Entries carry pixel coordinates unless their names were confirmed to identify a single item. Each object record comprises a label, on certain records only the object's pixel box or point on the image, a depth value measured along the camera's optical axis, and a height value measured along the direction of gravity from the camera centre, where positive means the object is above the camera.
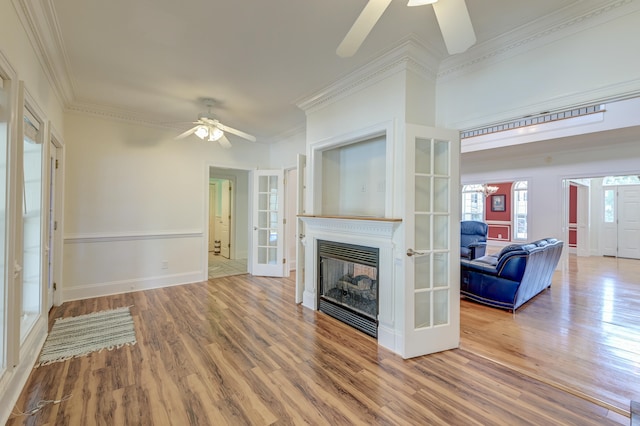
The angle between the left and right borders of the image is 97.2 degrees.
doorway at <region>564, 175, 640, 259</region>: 7.56 -0.07
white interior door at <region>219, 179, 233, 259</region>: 7.19 -0.21
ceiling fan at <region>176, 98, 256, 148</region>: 3.51 +1.04
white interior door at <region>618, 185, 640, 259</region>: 7.50 -0.18
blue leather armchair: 6.28 -0.50
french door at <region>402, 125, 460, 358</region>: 2.46 -0.28
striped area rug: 2.47 -1.23
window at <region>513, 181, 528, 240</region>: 8.70 +0.11
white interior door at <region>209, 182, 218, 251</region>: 8.32 -0.06
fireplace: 2.86 -0.81
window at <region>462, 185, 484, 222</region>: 9.63 +0.34
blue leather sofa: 3.49 -0.82
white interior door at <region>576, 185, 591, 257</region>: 8.02 -0.46
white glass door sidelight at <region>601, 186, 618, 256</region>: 7.82 -0.25
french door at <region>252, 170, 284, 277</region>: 5.30 -0.23
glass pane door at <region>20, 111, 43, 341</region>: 2.45 -0.12
